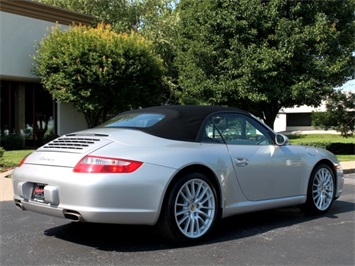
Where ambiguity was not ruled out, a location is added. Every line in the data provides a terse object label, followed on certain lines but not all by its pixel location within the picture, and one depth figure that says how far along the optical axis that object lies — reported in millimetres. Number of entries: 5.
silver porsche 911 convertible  4406
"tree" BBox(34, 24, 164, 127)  17906
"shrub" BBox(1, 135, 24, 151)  19359
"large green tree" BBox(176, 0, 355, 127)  15555
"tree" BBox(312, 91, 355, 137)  20812
